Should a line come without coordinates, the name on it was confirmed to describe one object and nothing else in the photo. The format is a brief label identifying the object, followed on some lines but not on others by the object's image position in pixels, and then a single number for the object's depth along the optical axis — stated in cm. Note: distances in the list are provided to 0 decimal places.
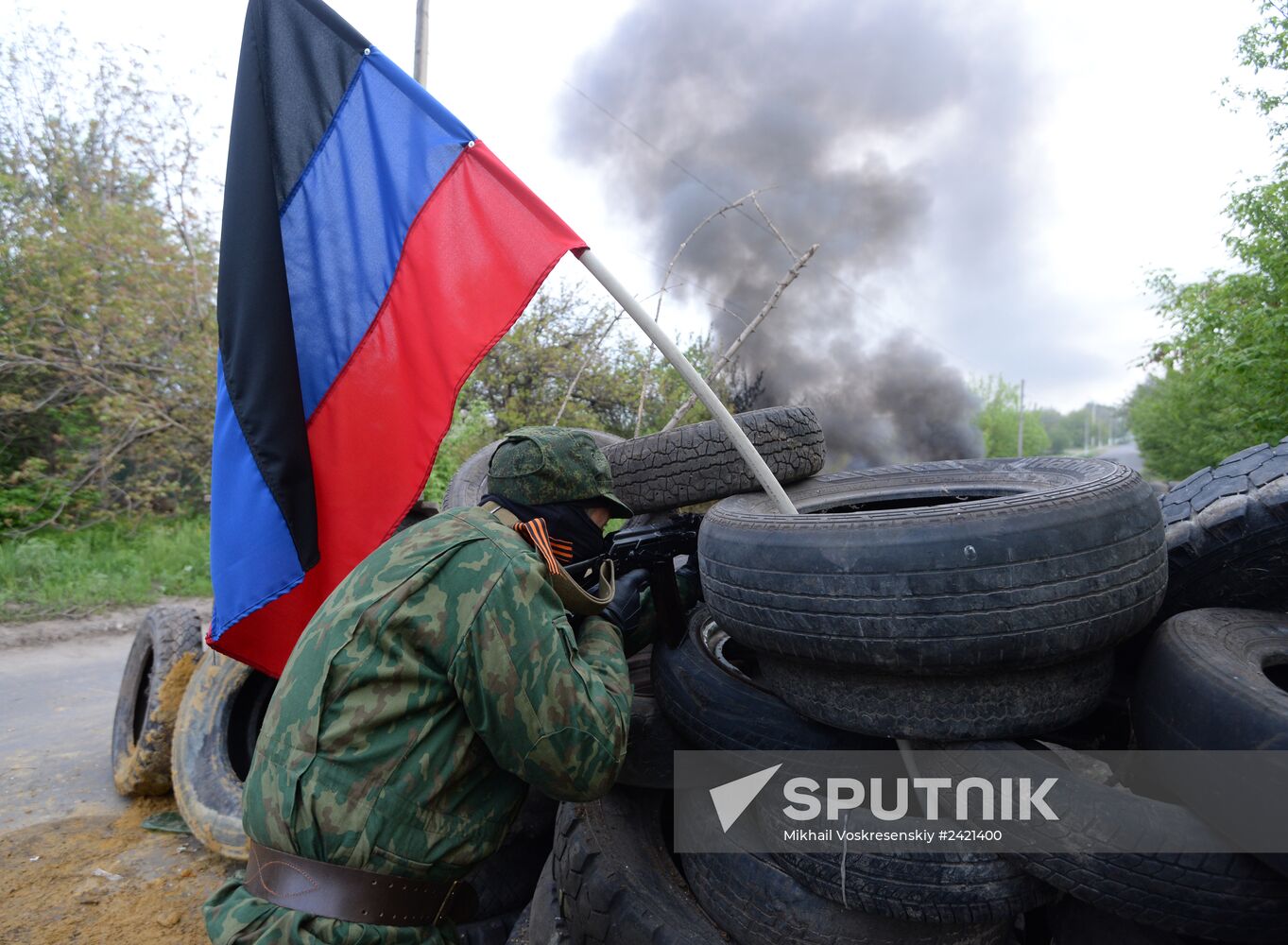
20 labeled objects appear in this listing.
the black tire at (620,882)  204
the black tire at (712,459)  311
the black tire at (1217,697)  154
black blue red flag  239
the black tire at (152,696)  363
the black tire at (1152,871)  156
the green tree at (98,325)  1142
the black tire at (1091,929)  172
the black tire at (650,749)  238
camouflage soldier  161
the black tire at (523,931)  234
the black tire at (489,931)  246
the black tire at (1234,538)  207
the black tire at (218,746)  322
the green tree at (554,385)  1019
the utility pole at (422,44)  636
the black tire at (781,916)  188
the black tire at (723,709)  218
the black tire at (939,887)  178
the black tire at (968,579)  168
